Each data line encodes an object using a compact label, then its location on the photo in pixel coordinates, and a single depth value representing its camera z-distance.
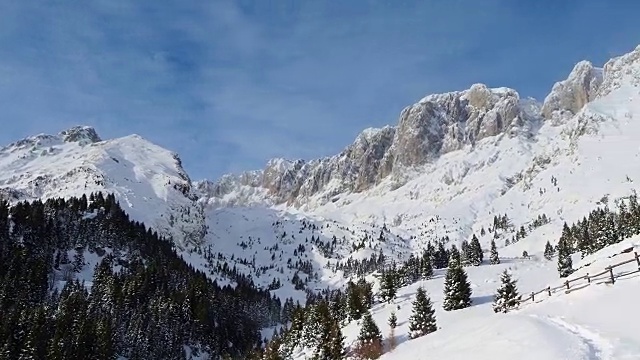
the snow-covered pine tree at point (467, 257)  149.43
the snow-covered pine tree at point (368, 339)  64.50
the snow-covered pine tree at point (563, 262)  88.40
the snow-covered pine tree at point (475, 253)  150.62
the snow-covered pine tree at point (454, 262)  81.34
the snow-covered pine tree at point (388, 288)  102.38
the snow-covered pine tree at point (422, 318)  63.82
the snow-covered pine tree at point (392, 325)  73.15
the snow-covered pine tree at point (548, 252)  147.24
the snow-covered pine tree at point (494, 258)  143.60
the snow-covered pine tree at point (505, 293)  55.86
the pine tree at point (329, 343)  66.00
